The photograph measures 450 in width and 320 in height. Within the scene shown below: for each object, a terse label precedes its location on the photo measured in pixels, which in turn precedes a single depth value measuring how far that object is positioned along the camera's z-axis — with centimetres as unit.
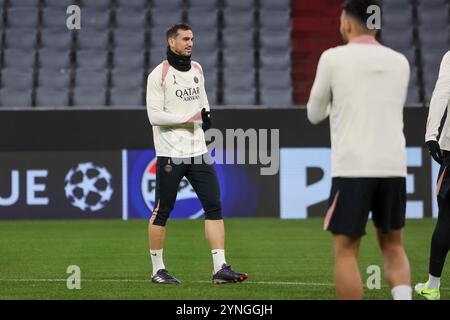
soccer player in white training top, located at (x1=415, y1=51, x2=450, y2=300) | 1462
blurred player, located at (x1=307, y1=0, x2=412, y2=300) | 1152
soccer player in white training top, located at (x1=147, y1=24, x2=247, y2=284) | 1711
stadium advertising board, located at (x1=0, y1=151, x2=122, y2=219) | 3009
